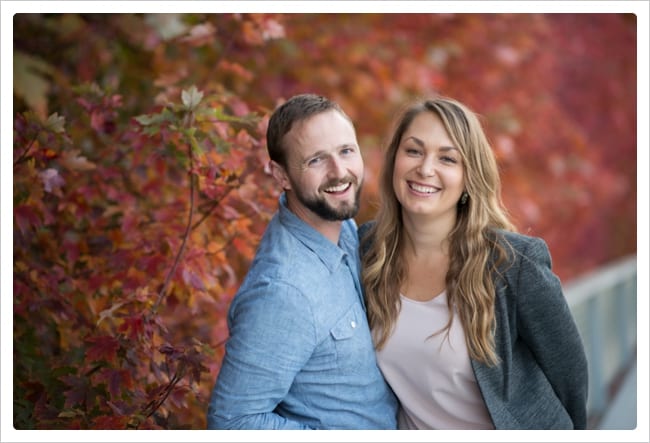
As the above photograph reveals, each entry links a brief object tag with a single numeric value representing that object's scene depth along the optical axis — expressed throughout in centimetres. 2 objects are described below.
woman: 240
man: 217
